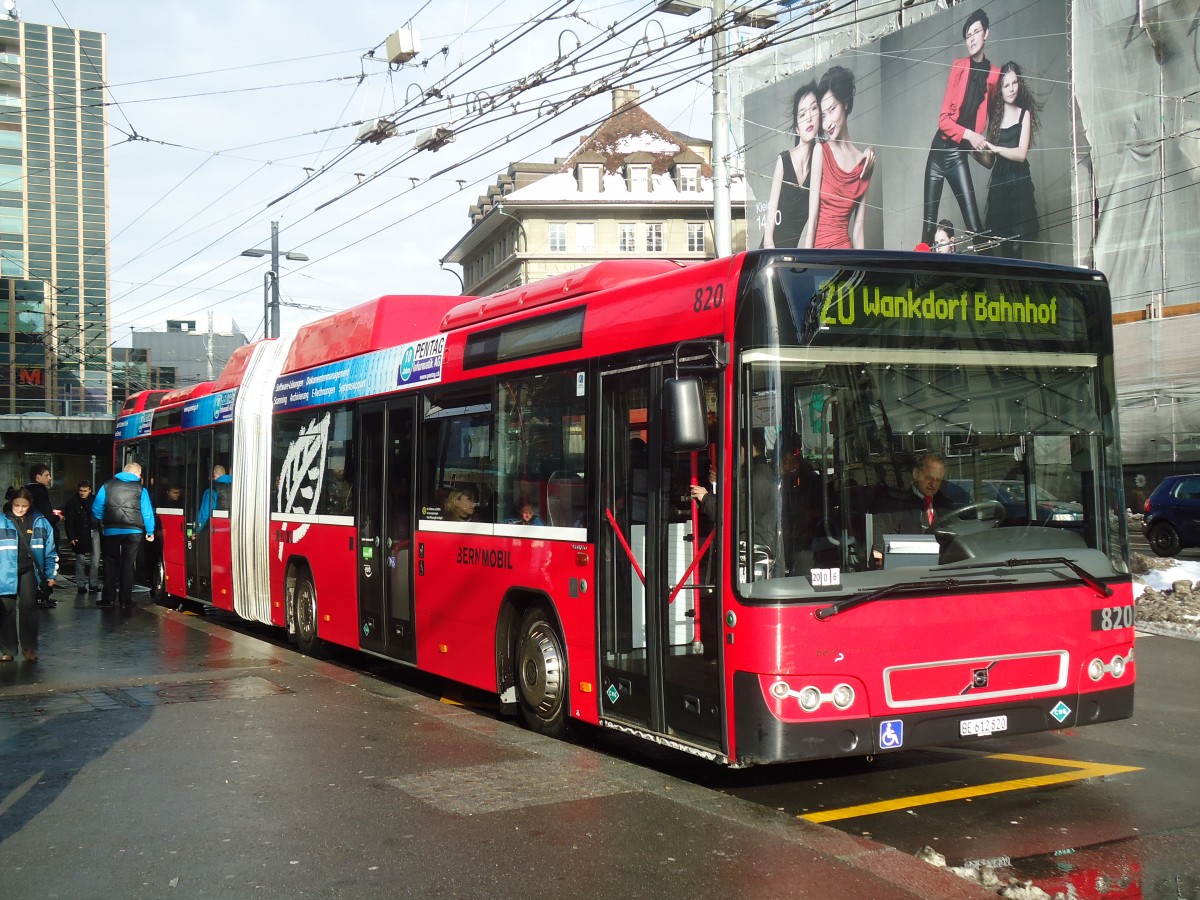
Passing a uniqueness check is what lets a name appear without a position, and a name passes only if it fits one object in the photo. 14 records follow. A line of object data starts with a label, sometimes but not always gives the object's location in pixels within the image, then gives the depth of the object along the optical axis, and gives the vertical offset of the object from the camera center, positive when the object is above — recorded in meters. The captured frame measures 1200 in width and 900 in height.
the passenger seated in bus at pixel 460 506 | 9.53 -0.14
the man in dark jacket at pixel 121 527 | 17.14 -0.40
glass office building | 102.62 +25.64
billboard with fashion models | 37.47 +10.69
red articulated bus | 6.36 -0.14
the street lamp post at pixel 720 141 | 16.94 +4.52
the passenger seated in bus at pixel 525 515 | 8.52 -0.19
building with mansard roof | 73.00 +15.34
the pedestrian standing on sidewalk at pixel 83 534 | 19.88 -0.57
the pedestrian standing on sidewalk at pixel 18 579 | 11.59 -0.73
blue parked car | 25.02 -0.89
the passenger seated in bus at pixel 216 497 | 15.53 -0.04
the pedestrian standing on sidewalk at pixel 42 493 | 17.56 +0.06
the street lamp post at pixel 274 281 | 30.09 +4.84
